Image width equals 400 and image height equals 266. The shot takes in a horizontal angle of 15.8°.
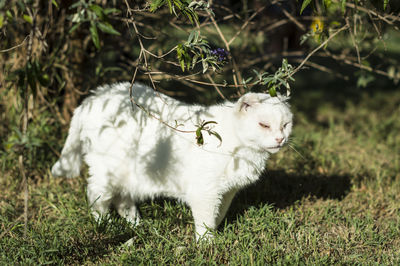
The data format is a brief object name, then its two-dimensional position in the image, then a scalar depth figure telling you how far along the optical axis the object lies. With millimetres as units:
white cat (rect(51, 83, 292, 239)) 2954
